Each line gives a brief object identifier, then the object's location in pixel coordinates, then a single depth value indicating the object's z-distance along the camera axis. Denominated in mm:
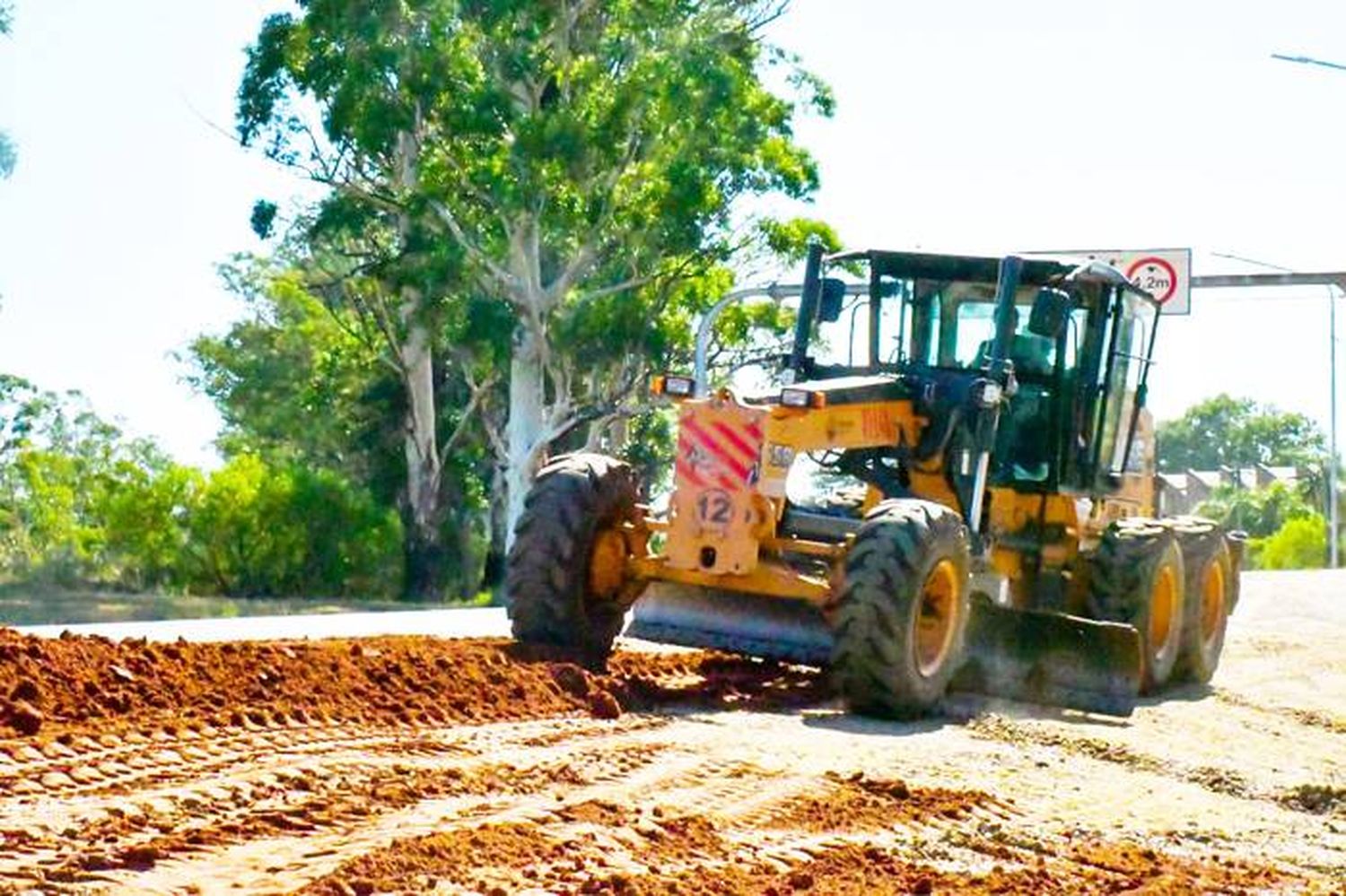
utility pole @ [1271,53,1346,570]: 65438
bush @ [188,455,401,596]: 41000
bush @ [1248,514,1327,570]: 70375
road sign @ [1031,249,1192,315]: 33281
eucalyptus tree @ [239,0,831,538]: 38312
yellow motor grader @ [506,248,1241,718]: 14211
